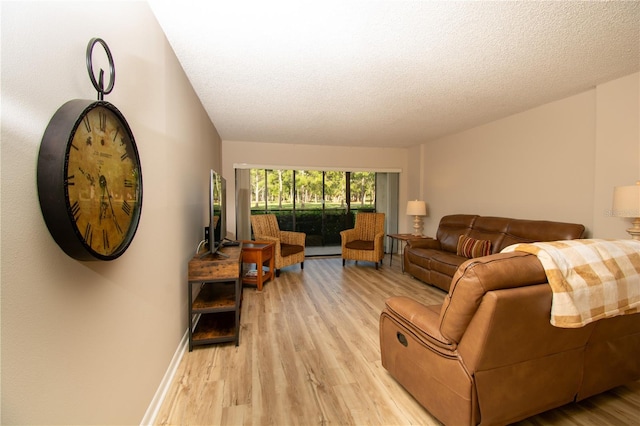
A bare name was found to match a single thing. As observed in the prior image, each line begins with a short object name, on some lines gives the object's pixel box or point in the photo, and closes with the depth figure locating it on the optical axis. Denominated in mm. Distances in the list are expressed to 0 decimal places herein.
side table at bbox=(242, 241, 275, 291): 3701
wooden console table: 2305
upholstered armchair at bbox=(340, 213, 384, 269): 5004
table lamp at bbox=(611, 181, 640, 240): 2281
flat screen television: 2452
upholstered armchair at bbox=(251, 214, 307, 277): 4539
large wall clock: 783
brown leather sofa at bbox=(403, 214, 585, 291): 3148
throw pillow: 3660
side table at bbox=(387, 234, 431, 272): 4773
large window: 5984
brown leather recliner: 1244
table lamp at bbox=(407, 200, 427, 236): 5175
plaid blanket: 1249
